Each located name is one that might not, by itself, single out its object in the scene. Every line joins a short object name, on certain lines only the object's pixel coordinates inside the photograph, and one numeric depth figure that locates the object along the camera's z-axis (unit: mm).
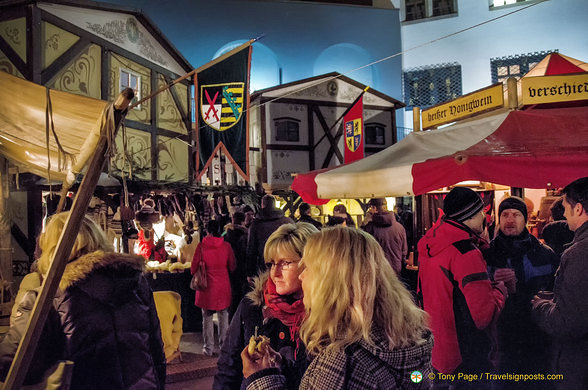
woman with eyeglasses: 2205
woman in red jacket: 6730
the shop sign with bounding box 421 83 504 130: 4855
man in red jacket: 3314
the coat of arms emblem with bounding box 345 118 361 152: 15125
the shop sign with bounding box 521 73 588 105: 4578
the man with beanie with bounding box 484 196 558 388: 3514
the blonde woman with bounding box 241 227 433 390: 1665
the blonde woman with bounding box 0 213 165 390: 2517
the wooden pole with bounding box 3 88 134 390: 2166
